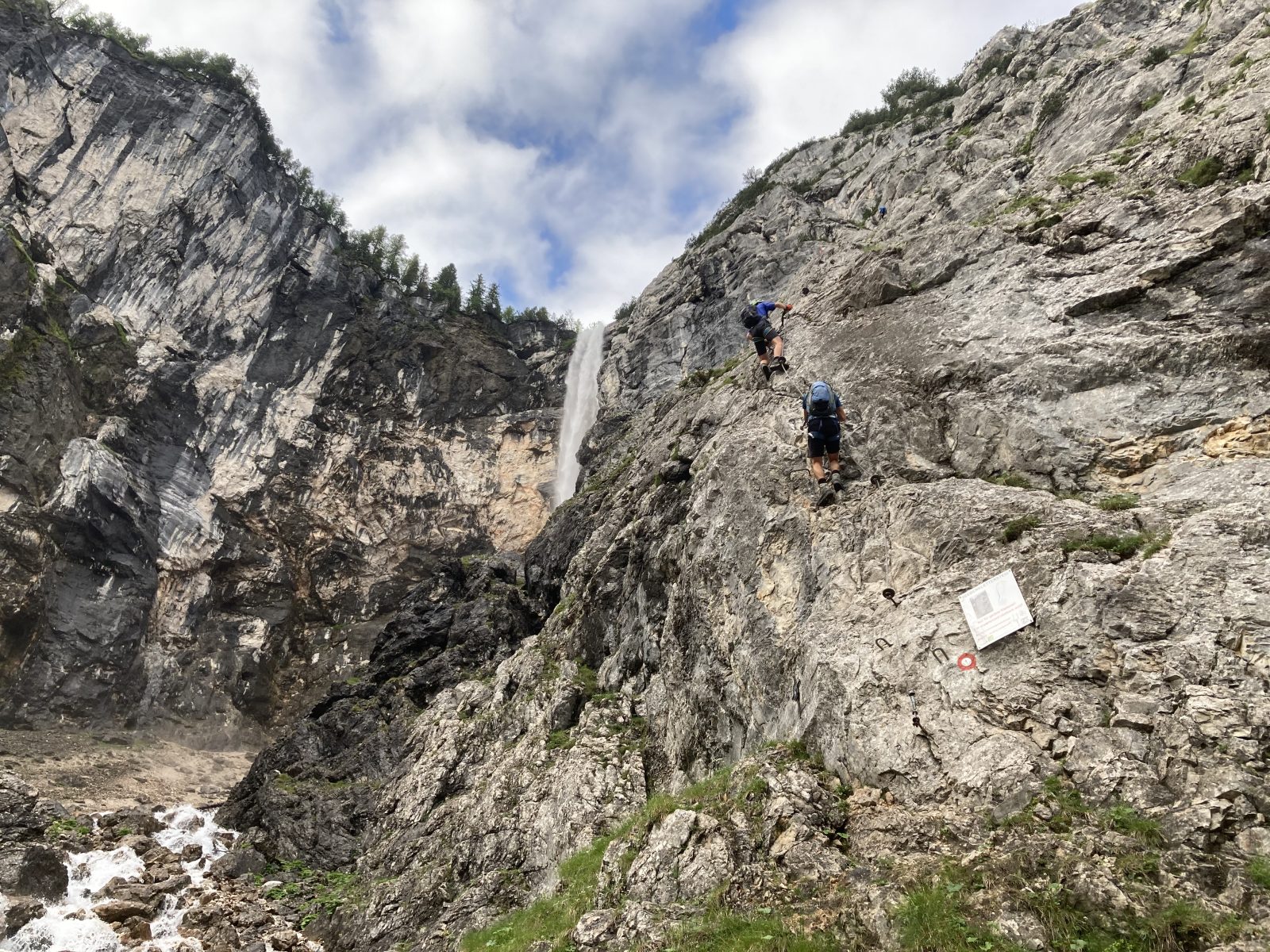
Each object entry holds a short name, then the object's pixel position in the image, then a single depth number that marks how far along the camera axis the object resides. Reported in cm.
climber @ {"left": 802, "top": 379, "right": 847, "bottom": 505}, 1220
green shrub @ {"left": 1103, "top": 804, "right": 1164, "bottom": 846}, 579
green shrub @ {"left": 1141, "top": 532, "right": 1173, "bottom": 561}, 778
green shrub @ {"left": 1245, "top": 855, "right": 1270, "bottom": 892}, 510
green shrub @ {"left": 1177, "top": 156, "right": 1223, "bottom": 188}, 1179
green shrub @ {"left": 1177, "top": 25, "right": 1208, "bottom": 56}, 1747
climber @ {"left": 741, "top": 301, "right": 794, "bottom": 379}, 1711
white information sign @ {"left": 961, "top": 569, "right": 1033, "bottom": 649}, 812
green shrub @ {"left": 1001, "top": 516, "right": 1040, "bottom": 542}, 912
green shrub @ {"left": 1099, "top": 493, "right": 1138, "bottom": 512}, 876
